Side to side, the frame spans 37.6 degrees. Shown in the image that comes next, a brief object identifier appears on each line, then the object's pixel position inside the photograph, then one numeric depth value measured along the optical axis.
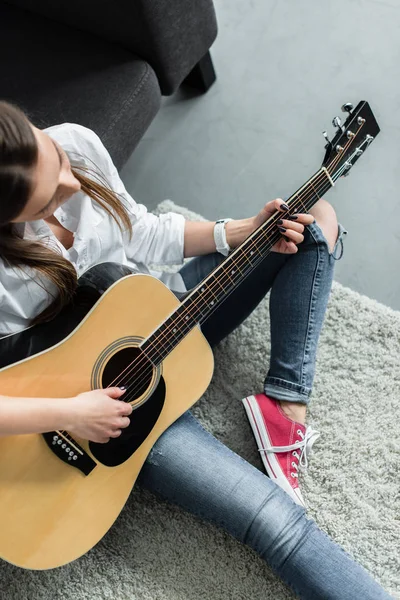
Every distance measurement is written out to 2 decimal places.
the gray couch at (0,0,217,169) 1.26
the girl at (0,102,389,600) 0.87
